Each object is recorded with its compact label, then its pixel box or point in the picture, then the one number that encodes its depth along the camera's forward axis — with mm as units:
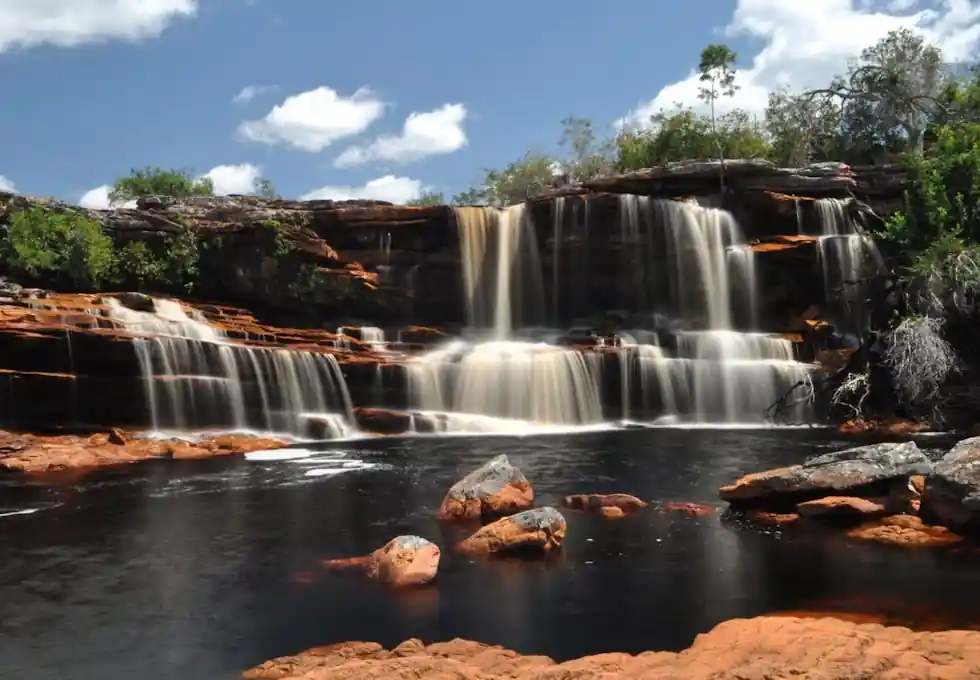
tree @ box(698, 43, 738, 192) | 64144
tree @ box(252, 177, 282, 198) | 64375
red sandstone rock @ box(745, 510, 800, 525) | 13236
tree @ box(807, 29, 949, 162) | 48062
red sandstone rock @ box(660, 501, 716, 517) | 14315
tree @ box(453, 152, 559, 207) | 66181
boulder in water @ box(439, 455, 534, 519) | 14250
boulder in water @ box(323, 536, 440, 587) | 10633
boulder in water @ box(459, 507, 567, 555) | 11906
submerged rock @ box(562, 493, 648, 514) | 14781
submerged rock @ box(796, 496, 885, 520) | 12805
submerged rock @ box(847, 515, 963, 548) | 11680
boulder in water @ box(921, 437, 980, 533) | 11688
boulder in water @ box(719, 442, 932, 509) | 13148
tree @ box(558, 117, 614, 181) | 63188
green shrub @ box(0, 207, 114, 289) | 33469
